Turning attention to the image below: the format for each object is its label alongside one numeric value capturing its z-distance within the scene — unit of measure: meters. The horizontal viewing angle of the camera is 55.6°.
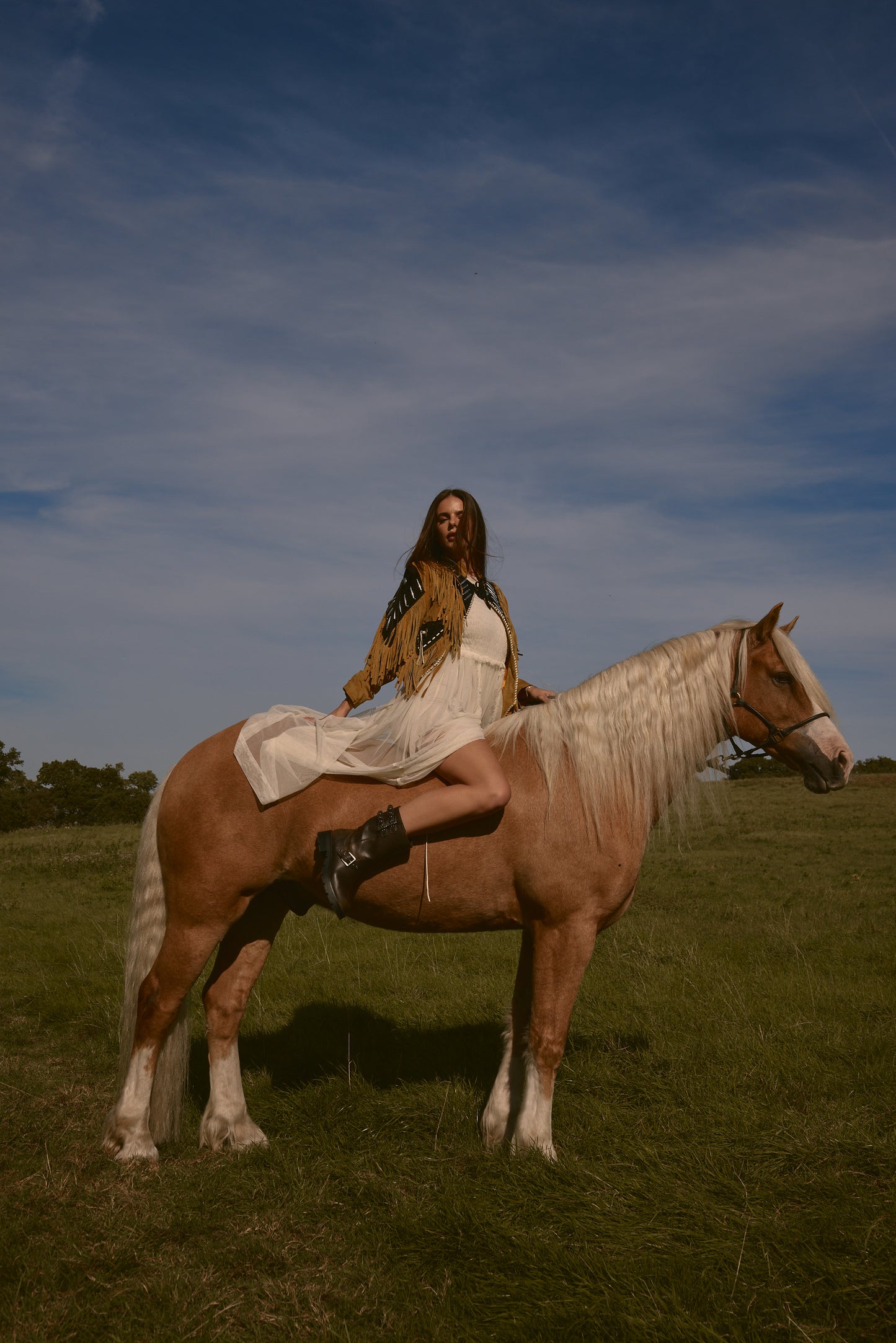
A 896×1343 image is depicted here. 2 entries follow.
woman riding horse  3.82
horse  3.91
